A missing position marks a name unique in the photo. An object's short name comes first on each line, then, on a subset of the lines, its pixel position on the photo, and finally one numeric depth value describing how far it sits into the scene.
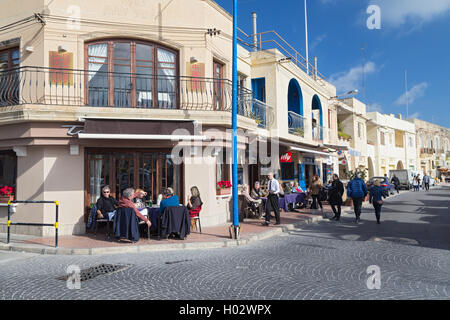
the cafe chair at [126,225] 8.20
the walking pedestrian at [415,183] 32.31
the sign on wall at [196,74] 10.71
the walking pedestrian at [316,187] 14.02
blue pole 8.67
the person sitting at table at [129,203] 8.20
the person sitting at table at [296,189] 15.51
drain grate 5.66
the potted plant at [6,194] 9.92
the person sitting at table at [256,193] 12.44
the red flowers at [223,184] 11.32
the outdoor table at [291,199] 13.99
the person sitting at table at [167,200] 8.61
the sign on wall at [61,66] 9.70
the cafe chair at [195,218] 9.60
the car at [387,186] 24.32
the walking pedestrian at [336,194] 12.44
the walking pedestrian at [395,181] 29.78
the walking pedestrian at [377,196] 11.20
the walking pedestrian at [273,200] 10.80
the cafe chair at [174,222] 8.47
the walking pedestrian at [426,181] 33.03
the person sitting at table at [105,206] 9.05
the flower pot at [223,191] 11.28
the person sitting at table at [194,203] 9.50
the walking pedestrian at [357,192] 11.55
